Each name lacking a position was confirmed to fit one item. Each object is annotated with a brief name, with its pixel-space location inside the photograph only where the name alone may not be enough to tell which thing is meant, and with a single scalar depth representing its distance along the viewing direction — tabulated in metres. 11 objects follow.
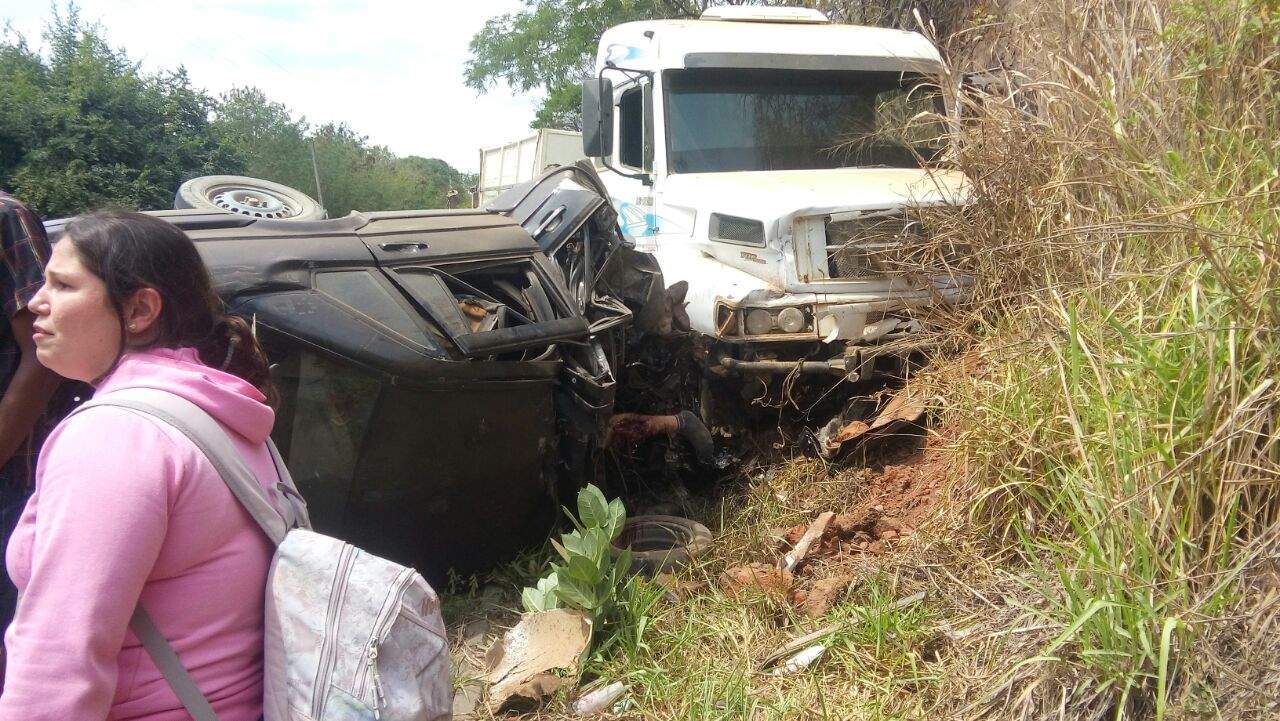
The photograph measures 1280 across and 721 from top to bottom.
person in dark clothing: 2.39
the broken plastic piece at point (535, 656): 3.20
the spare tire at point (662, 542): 4.02
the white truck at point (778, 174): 4.64
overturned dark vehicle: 3.27
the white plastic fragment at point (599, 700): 3.16
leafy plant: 3.37
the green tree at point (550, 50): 21.28
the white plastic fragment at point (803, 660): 3.15
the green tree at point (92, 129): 15.62
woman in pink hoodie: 1.31
